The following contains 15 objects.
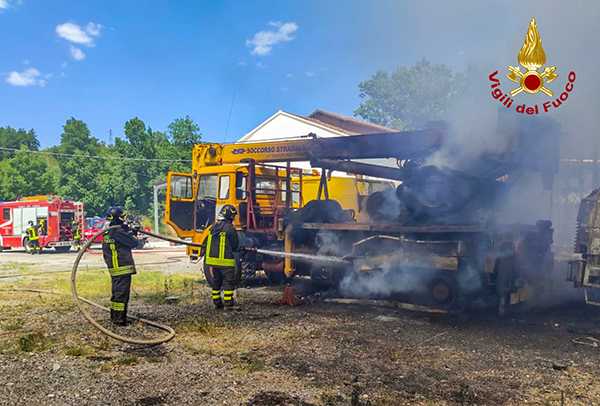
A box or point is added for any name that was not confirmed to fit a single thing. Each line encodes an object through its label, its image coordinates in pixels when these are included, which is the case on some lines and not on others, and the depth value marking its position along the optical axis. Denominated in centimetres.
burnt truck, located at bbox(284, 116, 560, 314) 681
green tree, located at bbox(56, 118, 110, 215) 3572
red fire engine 2066
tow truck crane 930
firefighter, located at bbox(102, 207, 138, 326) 661
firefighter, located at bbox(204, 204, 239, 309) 759
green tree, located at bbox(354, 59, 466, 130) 1926
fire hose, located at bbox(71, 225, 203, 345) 554
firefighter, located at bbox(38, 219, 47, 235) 2066
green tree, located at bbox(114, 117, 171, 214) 3619
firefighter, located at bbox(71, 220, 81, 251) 2097
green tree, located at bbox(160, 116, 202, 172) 3825
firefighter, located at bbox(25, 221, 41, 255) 2034
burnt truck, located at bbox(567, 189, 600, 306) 644
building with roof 2850
